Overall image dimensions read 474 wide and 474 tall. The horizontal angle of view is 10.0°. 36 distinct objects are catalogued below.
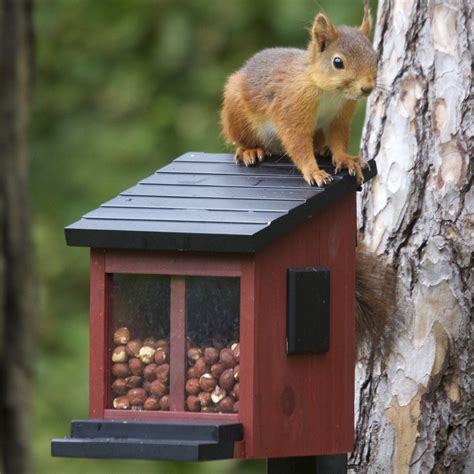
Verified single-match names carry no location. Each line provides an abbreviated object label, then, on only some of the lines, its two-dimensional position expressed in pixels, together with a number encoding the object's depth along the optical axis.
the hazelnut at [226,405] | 6.46
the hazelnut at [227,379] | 6.46
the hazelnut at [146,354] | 6.52
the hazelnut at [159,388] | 6.51
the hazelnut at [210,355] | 6.46
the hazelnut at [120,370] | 6.61
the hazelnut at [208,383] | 6.45
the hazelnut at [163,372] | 6.50
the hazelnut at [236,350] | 6.44
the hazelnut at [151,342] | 6.53
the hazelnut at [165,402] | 6.47
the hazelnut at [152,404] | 6.50
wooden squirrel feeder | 6.32
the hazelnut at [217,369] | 6.44
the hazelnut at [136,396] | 6.54
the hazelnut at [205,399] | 6.45
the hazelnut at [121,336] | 6.61
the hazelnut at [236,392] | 6.45
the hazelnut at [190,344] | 6.46
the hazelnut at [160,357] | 6.51
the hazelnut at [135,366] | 6.56
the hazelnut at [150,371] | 6.53
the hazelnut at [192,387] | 6.44
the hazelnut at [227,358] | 6.46
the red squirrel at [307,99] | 7.17
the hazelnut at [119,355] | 6.61
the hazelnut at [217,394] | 6.45
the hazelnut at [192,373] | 6.44
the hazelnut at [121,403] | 6.57
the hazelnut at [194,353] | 6.45
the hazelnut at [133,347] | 6.57
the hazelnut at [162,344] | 6.50
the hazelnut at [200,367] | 6.43
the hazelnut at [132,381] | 6.60
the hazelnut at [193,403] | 6.43
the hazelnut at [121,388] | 6.61
